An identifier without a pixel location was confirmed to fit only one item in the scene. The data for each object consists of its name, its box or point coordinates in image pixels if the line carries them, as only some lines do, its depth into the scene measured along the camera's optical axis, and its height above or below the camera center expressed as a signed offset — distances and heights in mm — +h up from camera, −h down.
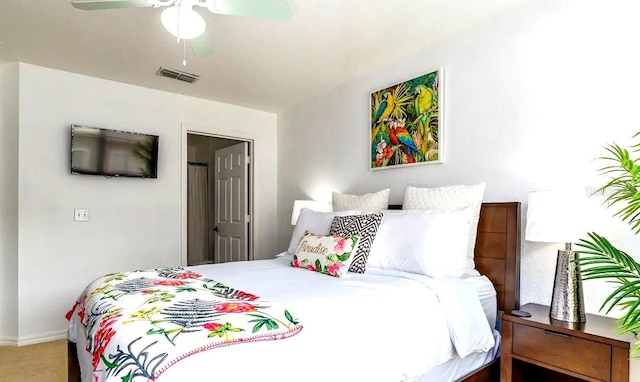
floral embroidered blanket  1001 -448
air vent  3244 +1019
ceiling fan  1653 +821
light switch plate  3301 -263
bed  1086 -528
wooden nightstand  1513 -718
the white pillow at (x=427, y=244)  2029 -331
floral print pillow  2117 -407
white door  4496 -222
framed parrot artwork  2709 +511
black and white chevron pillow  2191 -275
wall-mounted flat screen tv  3277 +311
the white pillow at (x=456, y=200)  2295 -84
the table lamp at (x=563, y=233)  1708 -213
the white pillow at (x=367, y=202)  2867 -119
